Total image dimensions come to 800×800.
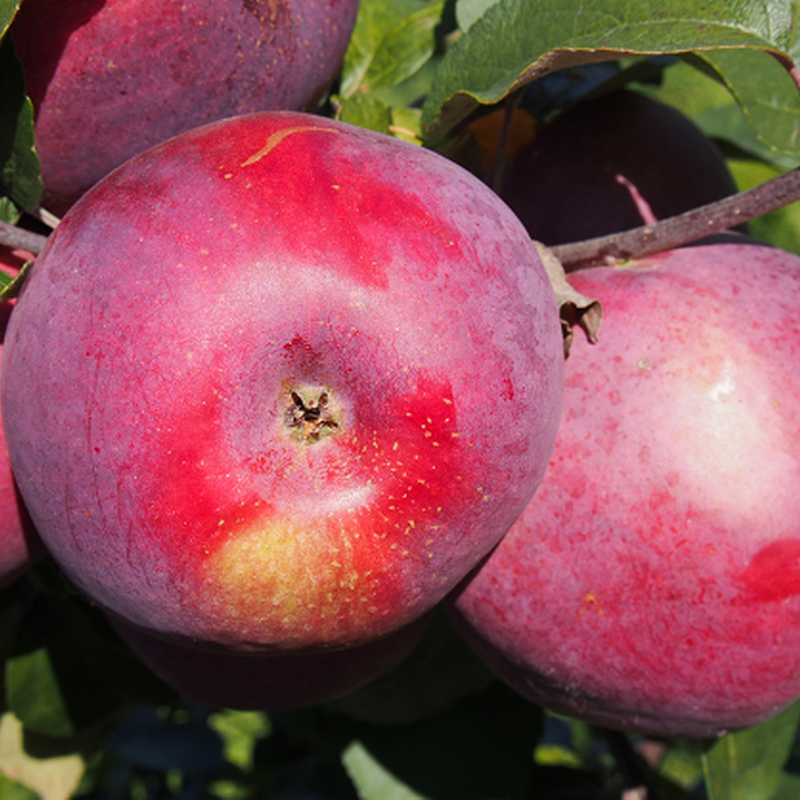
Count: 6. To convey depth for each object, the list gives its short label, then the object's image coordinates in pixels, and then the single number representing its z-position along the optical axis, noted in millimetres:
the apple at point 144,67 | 258
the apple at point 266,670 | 305
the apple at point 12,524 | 262
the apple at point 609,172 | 317
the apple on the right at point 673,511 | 261
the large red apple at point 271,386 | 233
